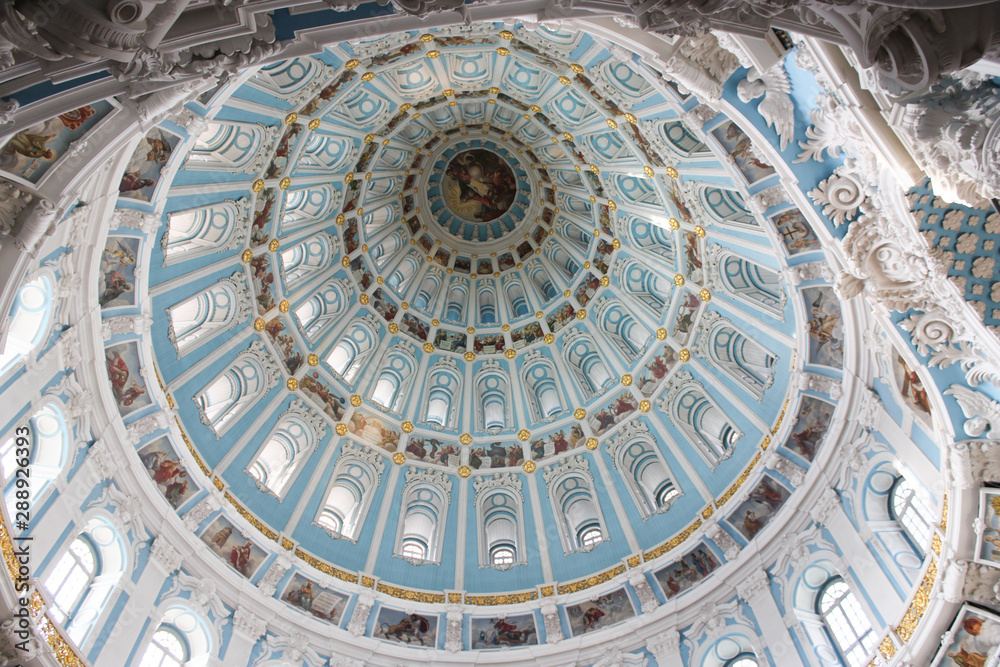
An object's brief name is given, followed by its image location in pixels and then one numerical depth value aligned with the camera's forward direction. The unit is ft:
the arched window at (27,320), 47.75
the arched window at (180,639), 57.72
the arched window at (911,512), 52.24
